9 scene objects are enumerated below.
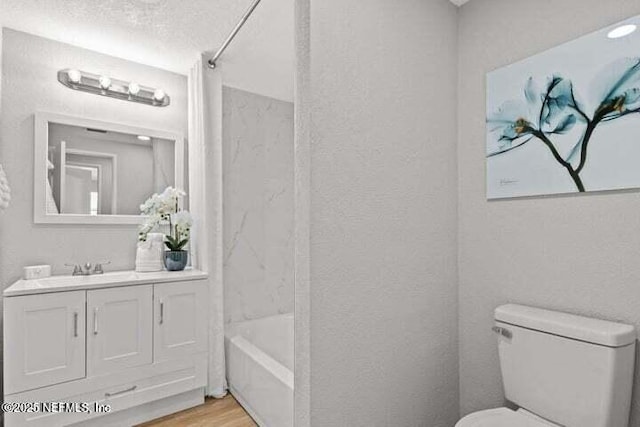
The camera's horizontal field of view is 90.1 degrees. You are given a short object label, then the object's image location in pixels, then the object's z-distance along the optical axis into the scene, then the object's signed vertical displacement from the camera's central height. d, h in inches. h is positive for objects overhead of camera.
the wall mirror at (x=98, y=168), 80.5 +14.6
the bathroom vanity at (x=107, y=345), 62.7 -27.7
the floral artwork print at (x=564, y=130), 46.6 +14.5
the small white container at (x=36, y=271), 75.8 -12.3
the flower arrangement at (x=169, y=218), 88.2 +0.4
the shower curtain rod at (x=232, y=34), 71.1 +46.3
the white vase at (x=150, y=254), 86.9 -9.4
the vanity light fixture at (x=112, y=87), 83.5 +37.0
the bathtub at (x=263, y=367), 66.1 -37.0
